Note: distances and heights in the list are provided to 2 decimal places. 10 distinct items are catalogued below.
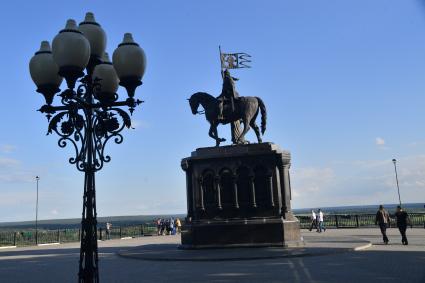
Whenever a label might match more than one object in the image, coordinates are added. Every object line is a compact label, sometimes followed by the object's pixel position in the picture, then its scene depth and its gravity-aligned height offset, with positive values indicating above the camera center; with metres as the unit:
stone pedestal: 18.58 +0.78
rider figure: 21.03 +5.48
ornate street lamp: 6.91 +2.19
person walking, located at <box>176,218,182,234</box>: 43.61 -0.34
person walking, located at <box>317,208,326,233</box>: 32.62 -0.44
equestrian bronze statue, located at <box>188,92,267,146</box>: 20.88 +4.59
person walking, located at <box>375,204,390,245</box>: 19.75 -0.41
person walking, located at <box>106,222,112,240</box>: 39.94 -0.59
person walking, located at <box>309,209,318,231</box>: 35.10 -0.48
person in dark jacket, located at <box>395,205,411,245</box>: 19.19 -0.52
